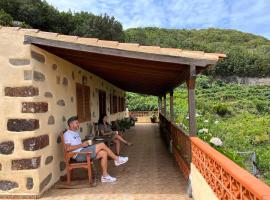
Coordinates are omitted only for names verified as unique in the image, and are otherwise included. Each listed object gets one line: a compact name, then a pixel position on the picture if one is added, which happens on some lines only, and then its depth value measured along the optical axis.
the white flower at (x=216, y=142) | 4.66
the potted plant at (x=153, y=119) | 14.00
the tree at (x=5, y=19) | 19.34
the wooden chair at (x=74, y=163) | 3.22
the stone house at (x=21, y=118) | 2.87
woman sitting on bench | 4.97
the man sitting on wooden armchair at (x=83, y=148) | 3.29
